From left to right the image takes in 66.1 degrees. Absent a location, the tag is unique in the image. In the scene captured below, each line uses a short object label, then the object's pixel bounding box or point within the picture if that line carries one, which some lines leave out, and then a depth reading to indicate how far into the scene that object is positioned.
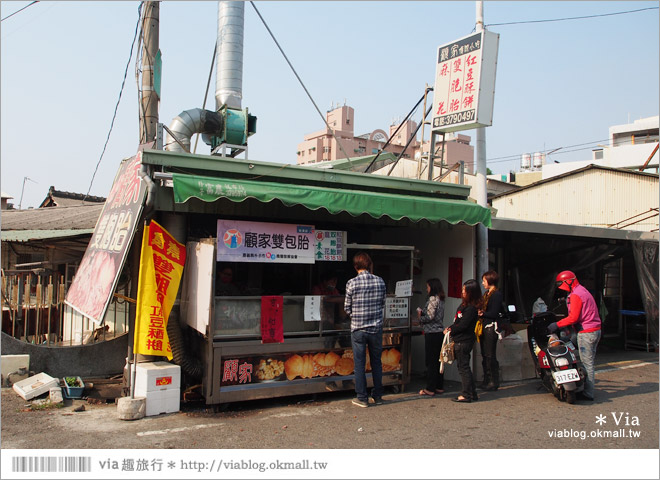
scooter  7.21
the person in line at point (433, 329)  7.65
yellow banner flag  6.32
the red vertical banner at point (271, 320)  6.97
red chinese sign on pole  8.78
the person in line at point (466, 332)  7.16
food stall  6.64
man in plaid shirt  6.86
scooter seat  7.29
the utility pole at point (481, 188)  8.75
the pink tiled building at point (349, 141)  51.55
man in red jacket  7.39
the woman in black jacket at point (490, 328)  7.83
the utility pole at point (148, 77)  8.54
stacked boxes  6.36
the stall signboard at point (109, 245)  6.30
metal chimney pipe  11.92
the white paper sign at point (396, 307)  7.91
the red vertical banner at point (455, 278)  8.91
